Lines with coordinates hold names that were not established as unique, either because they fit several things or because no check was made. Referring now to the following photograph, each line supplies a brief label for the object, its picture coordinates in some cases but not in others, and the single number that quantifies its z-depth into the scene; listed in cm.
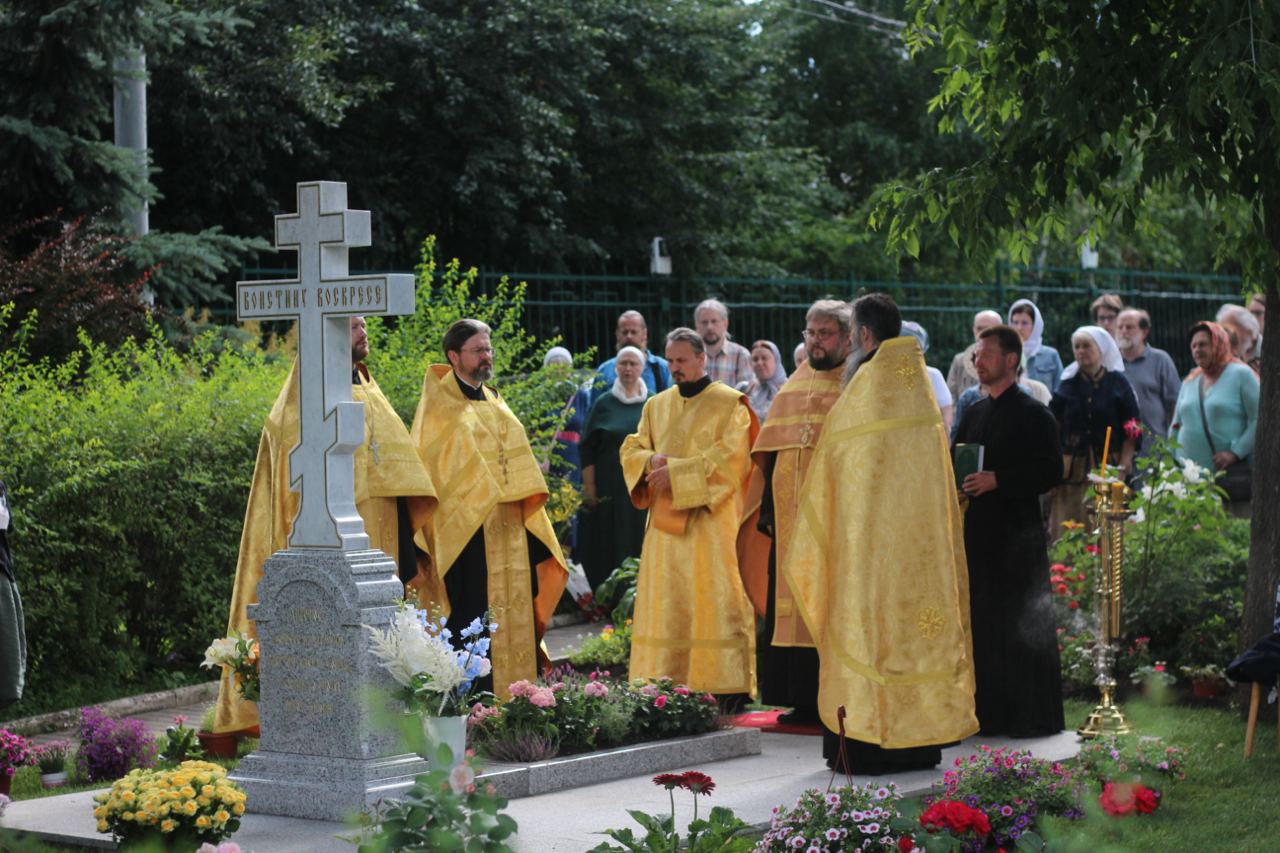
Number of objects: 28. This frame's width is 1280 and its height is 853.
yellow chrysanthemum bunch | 598
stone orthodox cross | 755
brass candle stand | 908
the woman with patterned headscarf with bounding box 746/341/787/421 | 1383
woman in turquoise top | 1286
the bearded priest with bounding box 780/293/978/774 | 814
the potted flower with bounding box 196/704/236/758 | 880
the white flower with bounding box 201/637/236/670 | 820
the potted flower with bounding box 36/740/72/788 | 846
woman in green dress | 1370
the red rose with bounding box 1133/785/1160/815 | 656
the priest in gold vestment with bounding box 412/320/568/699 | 973
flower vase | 702
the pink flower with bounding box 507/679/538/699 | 821
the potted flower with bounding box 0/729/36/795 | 773
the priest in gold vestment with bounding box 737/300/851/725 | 934
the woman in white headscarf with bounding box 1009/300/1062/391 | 1464
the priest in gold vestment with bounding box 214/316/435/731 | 895
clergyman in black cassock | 917
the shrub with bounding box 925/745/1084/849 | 671
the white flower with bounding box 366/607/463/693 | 711
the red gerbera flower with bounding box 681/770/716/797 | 506
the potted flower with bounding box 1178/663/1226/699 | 1010
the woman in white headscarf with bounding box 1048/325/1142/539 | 1269
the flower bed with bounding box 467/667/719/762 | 814
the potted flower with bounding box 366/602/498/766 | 710
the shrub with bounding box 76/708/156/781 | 833
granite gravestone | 730
